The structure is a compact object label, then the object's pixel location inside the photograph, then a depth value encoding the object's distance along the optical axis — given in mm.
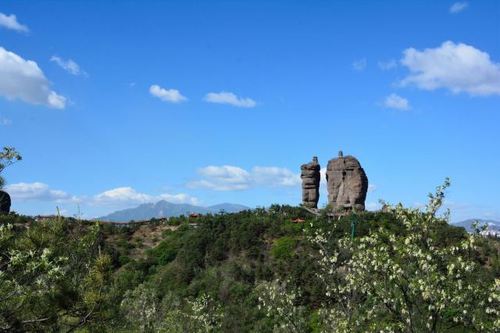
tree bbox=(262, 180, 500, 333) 13750
